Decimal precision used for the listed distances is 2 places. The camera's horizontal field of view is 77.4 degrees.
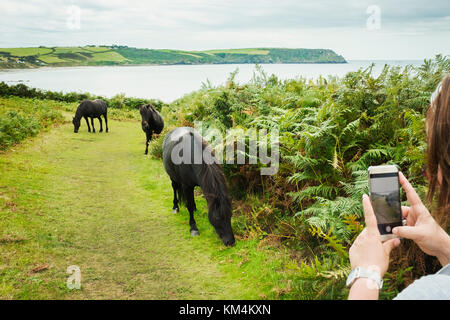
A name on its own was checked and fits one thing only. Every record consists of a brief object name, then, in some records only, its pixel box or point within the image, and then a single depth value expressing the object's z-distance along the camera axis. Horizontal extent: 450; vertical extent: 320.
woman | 1.10
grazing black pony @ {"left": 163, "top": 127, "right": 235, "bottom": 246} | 5.16
